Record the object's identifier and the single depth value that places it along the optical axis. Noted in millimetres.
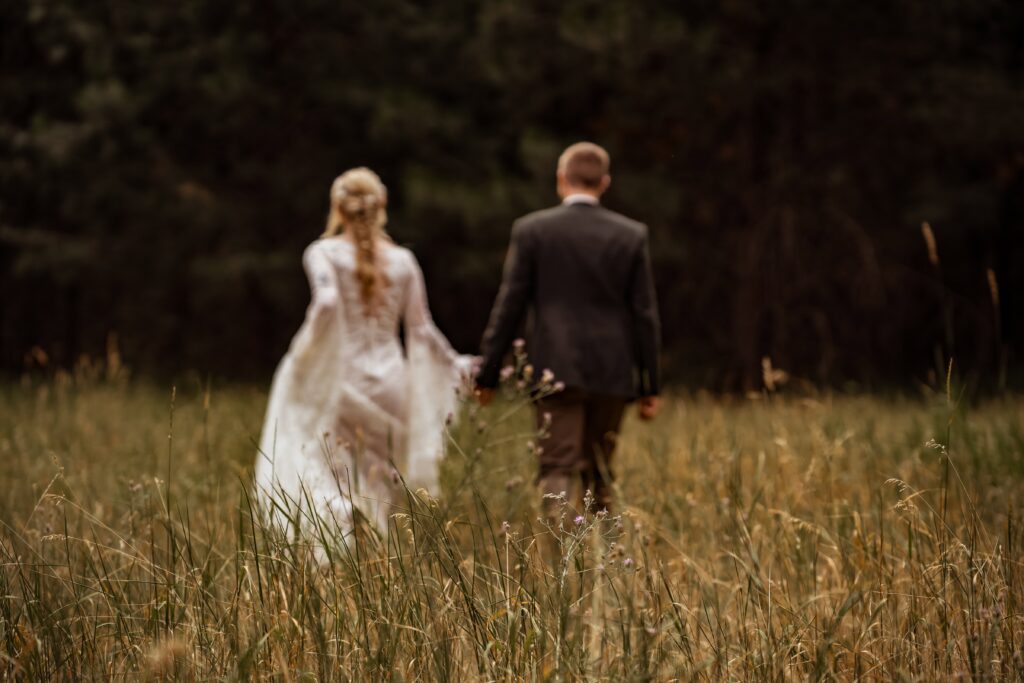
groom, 9516
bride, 9852
